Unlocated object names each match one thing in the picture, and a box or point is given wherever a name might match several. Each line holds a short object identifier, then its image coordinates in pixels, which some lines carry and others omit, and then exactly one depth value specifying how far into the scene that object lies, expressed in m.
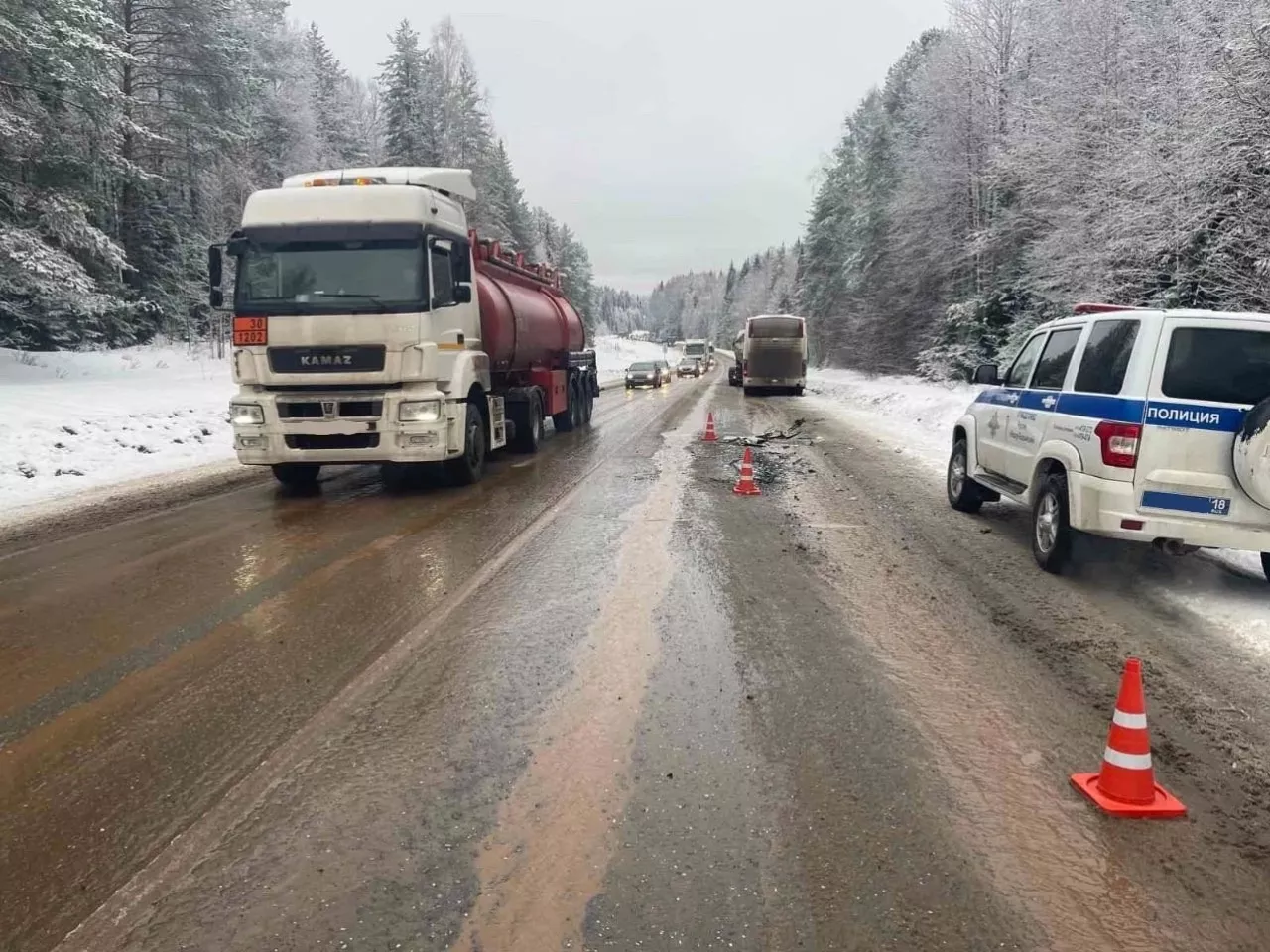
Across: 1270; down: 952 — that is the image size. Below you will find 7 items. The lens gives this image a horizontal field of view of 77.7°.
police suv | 5.33
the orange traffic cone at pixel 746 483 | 9.59
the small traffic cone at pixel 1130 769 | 3.00
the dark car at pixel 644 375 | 42.41
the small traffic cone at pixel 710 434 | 15.43
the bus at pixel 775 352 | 33.38
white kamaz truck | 8.97
